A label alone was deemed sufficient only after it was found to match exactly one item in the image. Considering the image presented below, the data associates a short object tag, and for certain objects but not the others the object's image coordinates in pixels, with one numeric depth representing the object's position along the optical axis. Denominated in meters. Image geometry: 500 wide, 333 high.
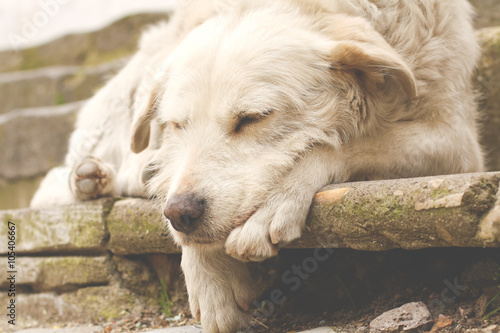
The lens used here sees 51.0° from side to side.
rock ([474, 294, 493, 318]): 1.72
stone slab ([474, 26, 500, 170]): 3.57
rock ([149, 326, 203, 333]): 2.21
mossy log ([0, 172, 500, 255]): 1.57
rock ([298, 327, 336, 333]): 1.89
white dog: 2.00
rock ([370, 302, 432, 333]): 1.72
